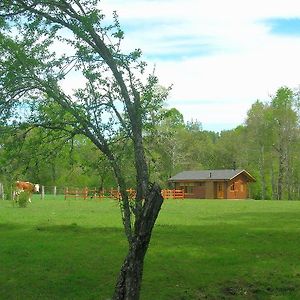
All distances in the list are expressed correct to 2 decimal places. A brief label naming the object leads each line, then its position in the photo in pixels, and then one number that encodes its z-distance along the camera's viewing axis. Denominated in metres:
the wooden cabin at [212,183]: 65.94
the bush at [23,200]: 34.22
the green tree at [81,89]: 9.09
